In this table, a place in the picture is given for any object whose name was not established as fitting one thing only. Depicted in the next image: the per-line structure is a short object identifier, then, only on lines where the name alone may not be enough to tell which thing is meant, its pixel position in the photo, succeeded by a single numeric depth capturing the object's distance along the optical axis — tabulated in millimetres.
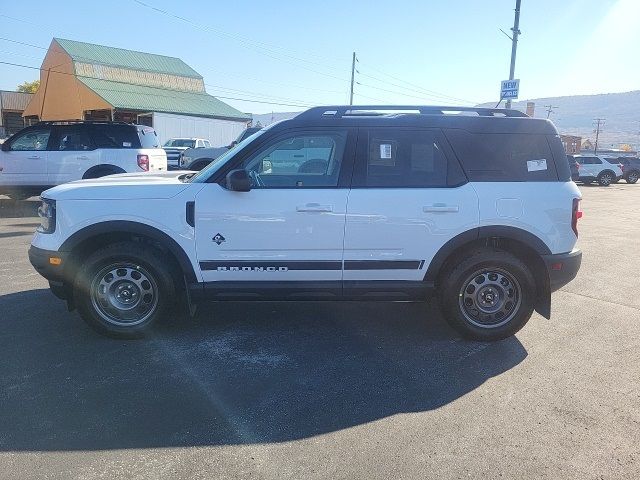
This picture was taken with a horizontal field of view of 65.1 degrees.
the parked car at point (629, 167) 33406
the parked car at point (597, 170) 30000
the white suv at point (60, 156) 11664
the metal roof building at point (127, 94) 37938
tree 61234
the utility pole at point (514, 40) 18234
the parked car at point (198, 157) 16328
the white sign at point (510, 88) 18375
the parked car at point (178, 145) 25519
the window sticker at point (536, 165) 4480
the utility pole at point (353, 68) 47406
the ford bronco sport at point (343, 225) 4285
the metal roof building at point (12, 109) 48750
